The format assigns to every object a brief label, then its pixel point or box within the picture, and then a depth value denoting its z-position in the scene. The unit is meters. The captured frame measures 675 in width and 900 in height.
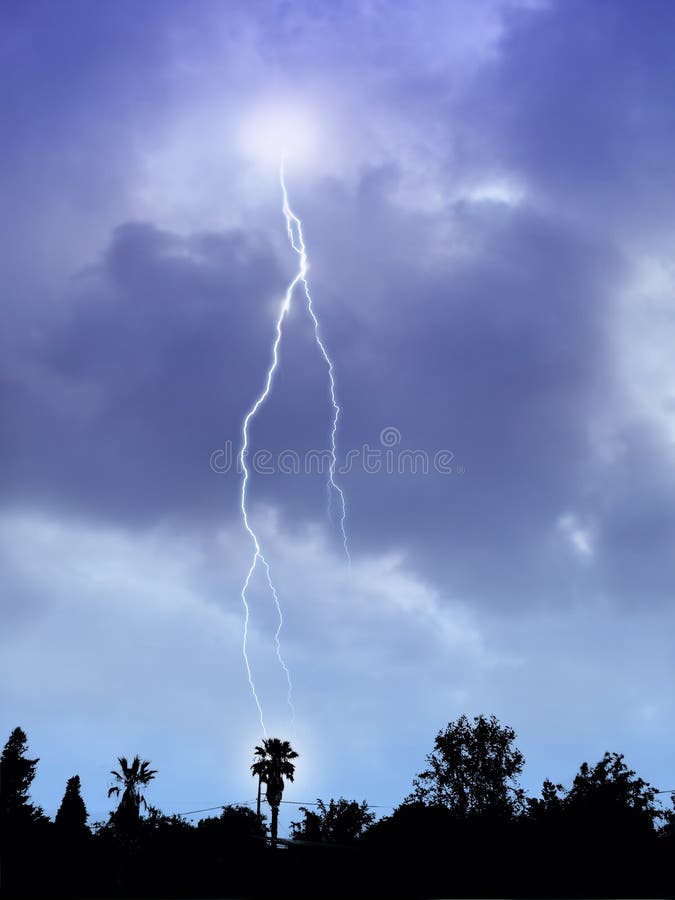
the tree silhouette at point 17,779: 46.34
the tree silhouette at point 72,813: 48.31
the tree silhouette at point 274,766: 44.44
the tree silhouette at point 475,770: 39.66
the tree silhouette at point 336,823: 42.62
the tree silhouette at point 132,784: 37.09
